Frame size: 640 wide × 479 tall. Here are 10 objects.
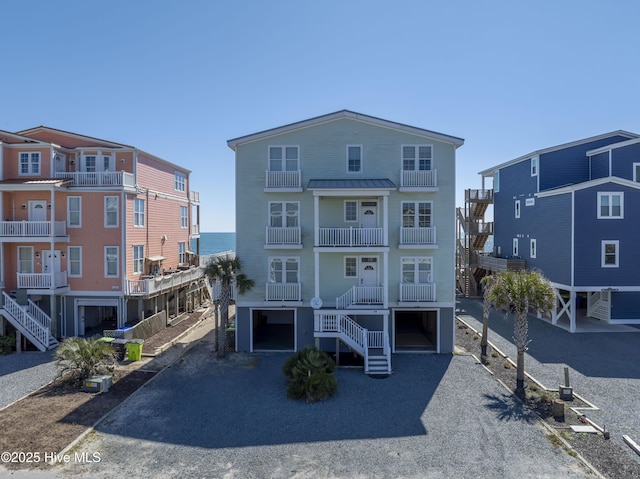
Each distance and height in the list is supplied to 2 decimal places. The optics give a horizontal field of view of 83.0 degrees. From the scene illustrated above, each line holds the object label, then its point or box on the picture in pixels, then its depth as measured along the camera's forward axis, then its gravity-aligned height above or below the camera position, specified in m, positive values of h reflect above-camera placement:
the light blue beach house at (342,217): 17.67 +0.95
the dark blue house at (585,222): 21.25 +0.86
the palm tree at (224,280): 16.92 -2.06
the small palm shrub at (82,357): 13.81 -4.63
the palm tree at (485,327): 17.14 -4.40
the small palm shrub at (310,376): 12.82 -5.13
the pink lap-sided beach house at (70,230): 19.45 +0.44
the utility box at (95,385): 13.23 -5.40
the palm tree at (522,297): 13.76 -2.38
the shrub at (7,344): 17.72 -5.23
